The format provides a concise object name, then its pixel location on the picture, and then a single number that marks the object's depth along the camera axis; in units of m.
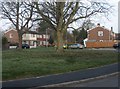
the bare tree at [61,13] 17.15
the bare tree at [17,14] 17.66
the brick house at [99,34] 53.86
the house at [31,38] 63.81
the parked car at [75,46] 41.18
